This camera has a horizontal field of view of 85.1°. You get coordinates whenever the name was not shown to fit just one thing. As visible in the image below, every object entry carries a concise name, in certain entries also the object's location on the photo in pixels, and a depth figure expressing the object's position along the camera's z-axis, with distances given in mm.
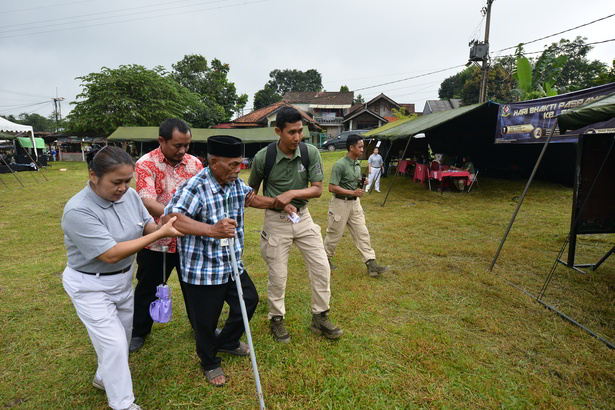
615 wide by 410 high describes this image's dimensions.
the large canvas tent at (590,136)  3299
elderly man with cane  2168
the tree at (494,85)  40156
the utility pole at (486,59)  16702
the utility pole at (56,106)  63000
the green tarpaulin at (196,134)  24344
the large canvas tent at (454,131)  10734
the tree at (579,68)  41156
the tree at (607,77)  12004
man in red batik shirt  2752
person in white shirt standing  12473
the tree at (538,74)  12344
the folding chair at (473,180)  11941
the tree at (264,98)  55312
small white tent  16717
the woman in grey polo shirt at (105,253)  1927
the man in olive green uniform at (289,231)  3027
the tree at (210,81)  44625
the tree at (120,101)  28562
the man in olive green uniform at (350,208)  4621
